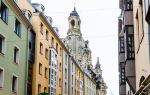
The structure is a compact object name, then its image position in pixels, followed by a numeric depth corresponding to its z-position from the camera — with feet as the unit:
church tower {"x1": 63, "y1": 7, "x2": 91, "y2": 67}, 357.41
